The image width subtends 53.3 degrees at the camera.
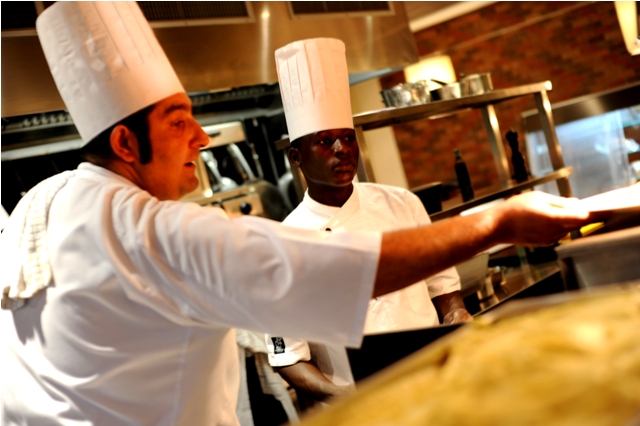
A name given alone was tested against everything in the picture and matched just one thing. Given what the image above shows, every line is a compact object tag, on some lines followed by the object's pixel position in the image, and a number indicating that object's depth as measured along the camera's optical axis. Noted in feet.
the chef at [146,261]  3.64
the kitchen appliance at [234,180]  13.61
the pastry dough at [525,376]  2.14
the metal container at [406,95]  9.87
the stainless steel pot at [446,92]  10.40
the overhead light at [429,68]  15.12
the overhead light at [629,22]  7.66
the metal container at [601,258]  3.75
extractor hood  10.20
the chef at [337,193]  7.03
